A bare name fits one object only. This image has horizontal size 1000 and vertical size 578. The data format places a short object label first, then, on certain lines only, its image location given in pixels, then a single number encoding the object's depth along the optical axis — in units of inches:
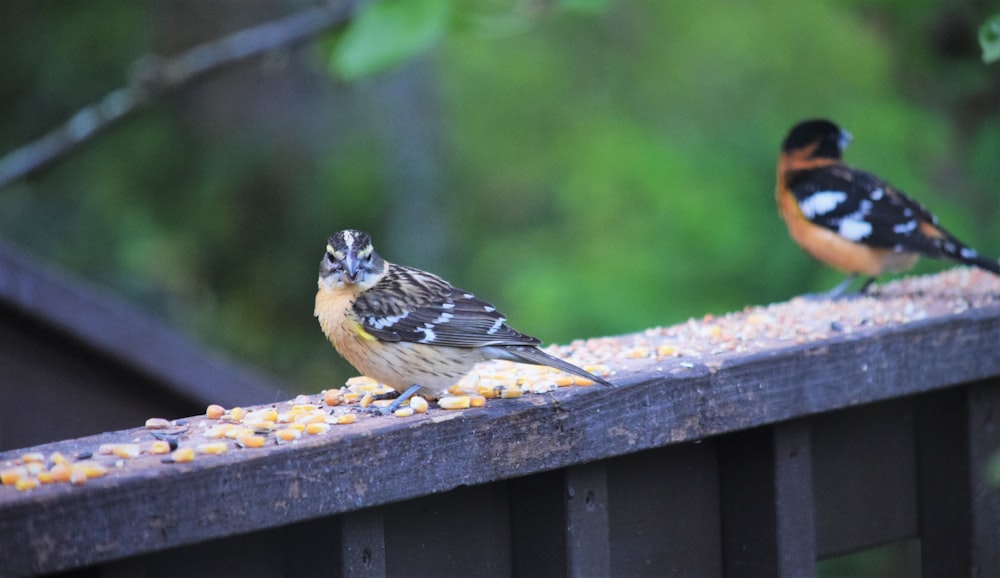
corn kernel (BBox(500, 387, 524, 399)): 211.9
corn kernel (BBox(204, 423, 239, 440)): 184.5
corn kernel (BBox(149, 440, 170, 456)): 173.5
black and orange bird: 440.5
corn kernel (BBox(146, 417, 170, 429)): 198.7
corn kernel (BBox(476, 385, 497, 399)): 215.2
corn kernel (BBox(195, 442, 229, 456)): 171.3
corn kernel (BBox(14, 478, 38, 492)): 154.7
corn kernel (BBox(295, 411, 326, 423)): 196.2
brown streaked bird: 243.6
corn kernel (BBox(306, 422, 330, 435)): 184.3
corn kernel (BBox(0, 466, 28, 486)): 157.6
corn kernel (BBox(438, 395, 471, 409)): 201.8
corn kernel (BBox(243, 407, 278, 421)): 200.7
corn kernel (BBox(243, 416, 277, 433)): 188.9
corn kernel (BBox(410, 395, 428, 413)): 204.2
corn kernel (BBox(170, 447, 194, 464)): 164.7
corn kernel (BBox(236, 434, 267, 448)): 175.3
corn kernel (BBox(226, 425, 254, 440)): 182.4
